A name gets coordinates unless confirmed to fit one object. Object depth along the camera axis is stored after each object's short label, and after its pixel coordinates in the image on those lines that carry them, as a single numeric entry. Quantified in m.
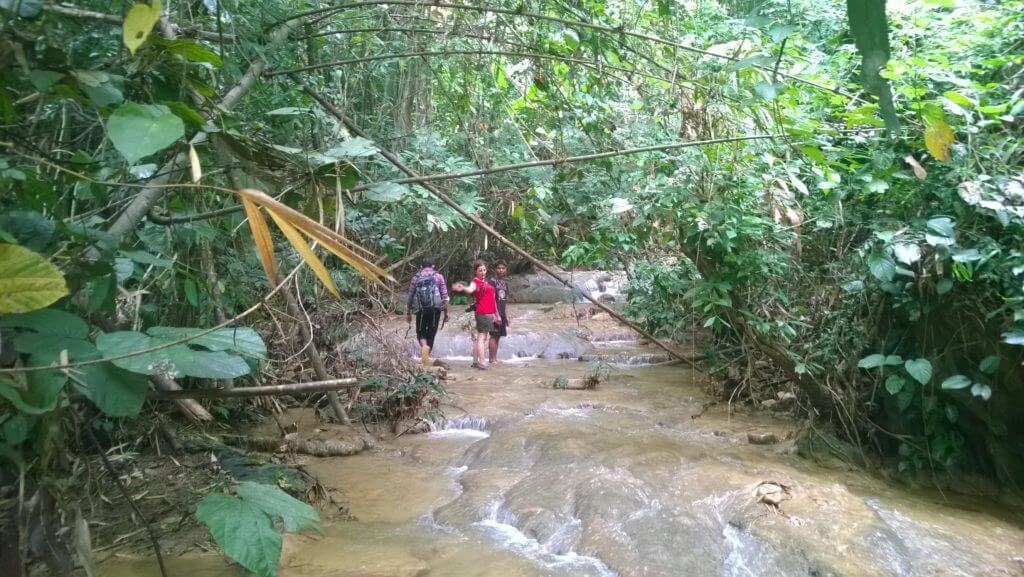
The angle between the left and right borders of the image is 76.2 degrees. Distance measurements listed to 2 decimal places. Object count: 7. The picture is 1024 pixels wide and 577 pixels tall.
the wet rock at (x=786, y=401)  6.33
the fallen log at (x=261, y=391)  1.56
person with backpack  7.70
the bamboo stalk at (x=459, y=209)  2.32
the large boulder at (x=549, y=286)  14.16
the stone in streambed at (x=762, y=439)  5.48
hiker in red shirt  8.16
